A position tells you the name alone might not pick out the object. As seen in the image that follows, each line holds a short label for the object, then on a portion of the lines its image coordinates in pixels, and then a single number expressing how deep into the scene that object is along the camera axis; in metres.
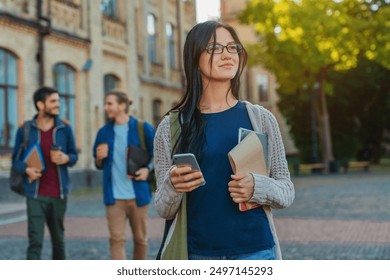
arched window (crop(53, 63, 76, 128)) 15.38
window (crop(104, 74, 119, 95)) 18.09
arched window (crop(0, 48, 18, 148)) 12.95
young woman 1.85
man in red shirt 4.41
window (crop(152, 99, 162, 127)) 21.88
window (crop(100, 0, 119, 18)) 17.74
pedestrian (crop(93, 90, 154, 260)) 4.48
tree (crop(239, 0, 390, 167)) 19.64
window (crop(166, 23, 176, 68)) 22.27
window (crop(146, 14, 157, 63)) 21.55
